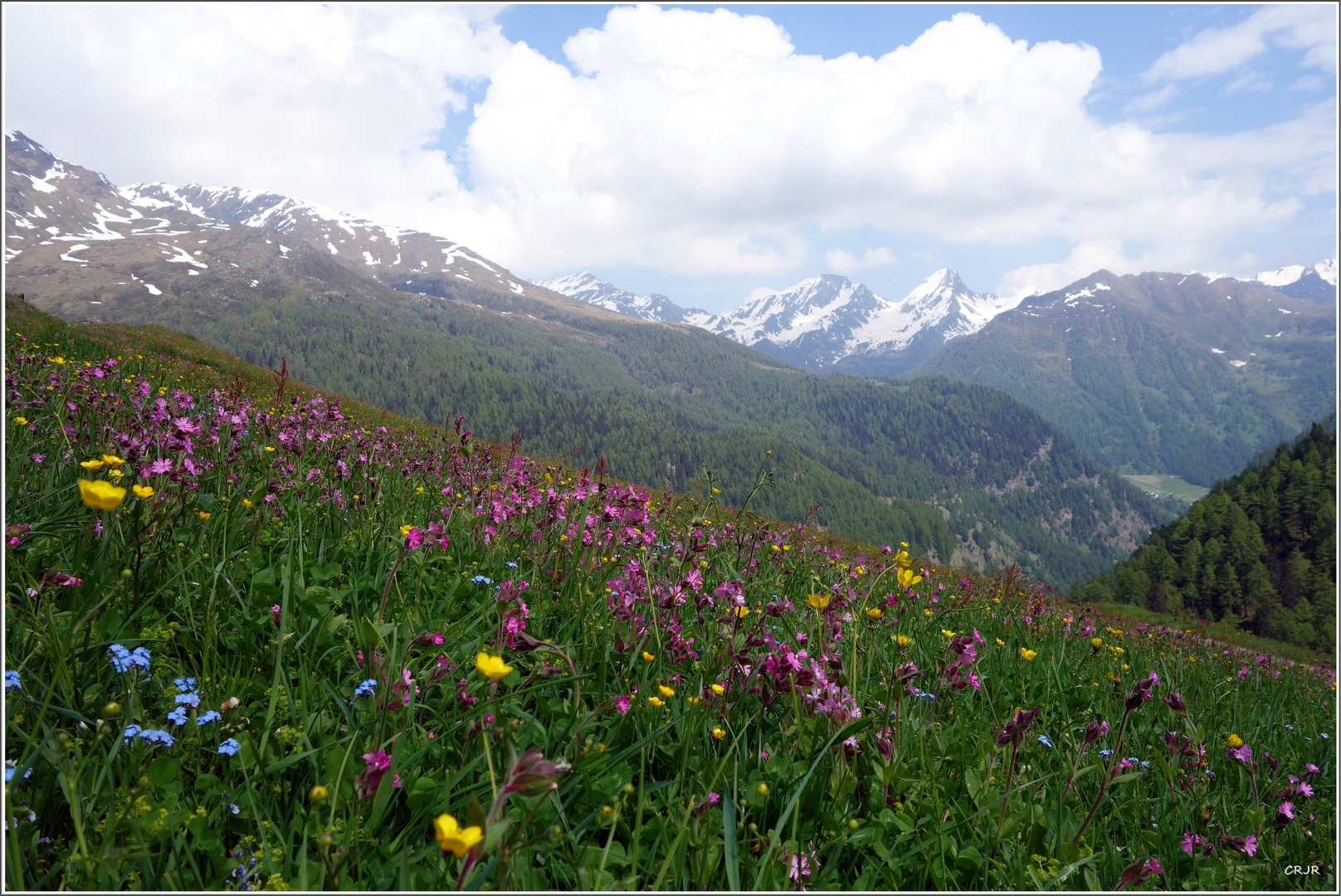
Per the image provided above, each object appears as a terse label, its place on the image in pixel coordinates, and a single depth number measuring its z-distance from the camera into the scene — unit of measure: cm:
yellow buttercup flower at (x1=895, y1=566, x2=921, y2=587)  301
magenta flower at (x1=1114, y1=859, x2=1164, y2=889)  247
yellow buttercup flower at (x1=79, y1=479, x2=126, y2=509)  183
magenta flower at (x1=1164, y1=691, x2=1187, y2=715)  317
